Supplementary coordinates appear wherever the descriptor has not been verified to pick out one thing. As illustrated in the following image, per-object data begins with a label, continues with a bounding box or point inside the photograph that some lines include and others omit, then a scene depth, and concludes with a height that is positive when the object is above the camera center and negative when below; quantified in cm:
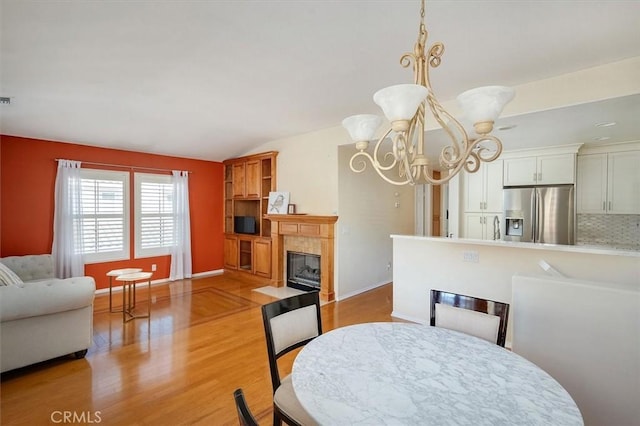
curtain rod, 482 +75
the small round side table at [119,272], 391 -86
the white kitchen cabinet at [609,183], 397 +38
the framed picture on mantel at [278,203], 528 +12
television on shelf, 597 -31
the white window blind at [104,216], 478 -11
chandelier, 130 +45
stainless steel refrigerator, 421 -6
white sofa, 239 -96
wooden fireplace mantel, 457 -43
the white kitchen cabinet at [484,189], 483 +34
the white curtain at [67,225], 447 -24
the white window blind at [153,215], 537 -11
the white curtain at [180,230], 575 -41
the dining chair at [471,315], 167 -64
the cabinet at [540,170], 425 +60
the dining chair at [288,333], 144 -73
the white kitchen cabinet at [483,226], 479 -26
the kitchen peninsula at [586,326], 166 -71
